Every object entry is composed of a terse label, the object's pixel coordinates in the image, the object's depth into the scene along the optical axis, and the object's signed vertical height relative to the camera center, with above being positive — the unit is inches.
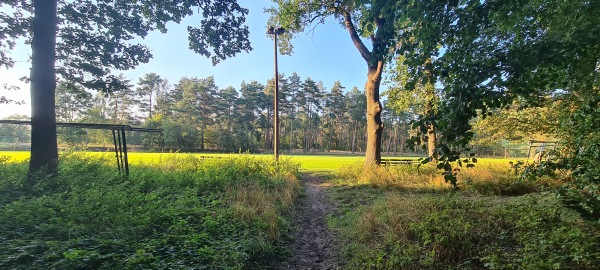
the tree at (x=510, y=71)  86.2 +25.8
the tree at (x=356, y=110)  2137.1 +261.3
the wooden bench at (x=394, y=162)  499.8 -37.8
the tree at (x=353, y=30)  489.1 +210.4
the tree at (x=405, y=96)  539.1 +101.2
